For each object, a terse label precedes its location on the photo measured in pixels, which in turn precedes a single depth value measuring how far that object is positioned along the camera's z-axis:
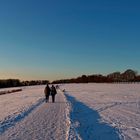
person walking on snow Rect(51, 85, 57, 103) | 14.96
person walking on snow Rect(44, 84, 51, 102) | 15.25
